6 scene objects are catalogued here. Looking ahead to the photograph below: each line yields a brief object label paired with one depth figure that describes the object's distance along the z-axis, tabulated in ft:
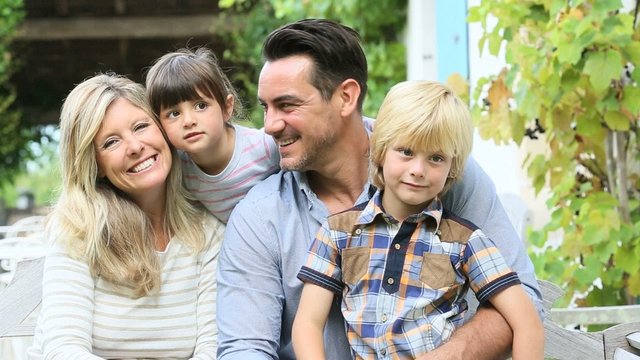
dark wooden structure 34.12
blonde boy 6.25
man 6.88
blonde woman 7.02
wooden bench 7.30
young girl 7.36
